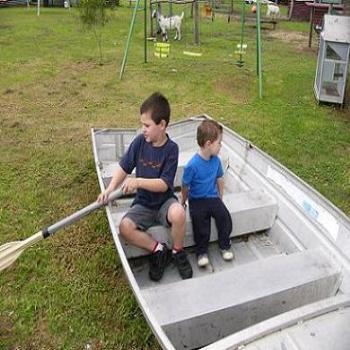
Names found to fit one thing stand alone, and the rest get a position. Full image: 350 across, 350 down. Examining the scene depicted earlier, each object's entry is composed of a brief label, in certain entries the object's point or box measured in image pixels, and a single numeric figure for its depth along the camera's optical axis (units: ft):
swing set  25.63
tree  30.89
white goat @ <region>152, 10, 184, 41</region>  41.14
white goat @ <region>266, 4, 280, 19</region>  60.54
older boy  10.01
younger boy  10.67
